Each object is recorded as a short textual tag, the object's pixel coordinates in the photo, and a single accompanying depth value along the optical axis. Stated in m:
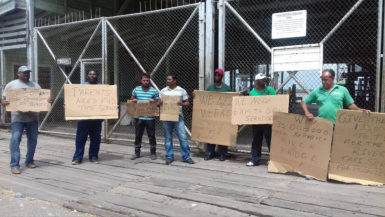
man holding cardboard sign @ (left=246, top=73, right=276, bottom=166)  5.30
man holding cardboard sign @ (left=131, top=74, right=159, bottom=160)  5.78
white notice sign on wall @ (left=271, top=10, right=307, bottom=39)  5.30
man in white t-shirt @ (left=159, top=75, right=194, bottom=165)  5.68
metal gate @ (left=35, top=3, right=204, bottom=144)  10.46
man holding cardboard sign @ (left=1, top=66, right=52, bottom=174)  5.19
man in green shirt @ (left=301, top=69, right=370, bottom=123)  4.51
